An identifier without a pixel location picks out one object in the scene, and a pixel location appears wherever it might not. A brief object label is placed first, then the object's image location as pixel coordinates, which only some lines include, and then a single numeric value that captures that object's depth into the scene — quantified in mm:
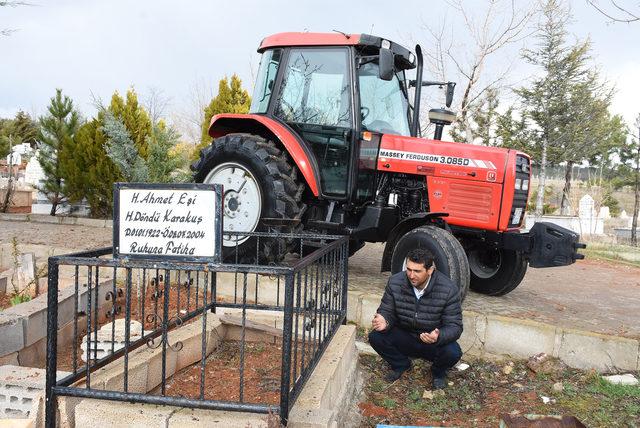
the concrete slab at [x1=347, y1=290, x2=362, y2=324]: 4914
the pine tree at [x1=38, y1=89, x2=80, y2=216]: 12773
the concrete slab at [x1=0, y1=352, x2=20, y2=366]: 3570
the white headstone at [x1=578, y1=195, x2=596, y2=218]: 21141
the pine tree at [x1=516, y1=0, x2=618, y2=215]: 27656
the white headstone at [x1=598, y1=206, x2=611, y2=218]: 27378
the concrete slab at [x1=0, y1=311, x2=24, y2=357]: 3568
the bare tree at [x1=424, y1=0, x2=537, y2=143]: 18031
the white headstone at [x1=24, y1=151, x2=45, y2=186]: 21569
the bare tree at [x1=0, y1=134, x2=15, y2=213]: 14078
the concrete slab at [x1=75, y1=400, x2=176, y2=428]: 2414
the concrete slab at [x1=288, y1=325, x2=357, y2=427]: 2461
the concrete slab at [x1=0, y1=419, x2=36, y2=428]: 2316
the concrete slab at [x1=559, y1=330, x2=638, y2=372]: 4141
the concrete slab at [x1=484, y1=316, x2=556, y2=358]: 4348
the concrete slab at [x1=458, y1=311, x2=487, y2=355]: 4496
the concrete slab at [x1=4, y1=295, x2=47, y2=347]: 3709
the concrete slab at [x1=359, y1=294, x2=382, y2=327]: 4855
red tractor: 5090
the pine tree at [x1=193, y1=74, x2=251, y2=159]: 14148
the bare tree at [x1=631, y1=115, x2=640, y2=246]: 20220
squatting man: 3883
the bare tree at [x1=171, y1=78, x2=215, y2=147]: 33156
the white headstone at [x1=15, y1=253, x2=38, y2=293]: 5199
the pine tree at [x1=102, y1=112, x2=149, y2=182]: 10797
